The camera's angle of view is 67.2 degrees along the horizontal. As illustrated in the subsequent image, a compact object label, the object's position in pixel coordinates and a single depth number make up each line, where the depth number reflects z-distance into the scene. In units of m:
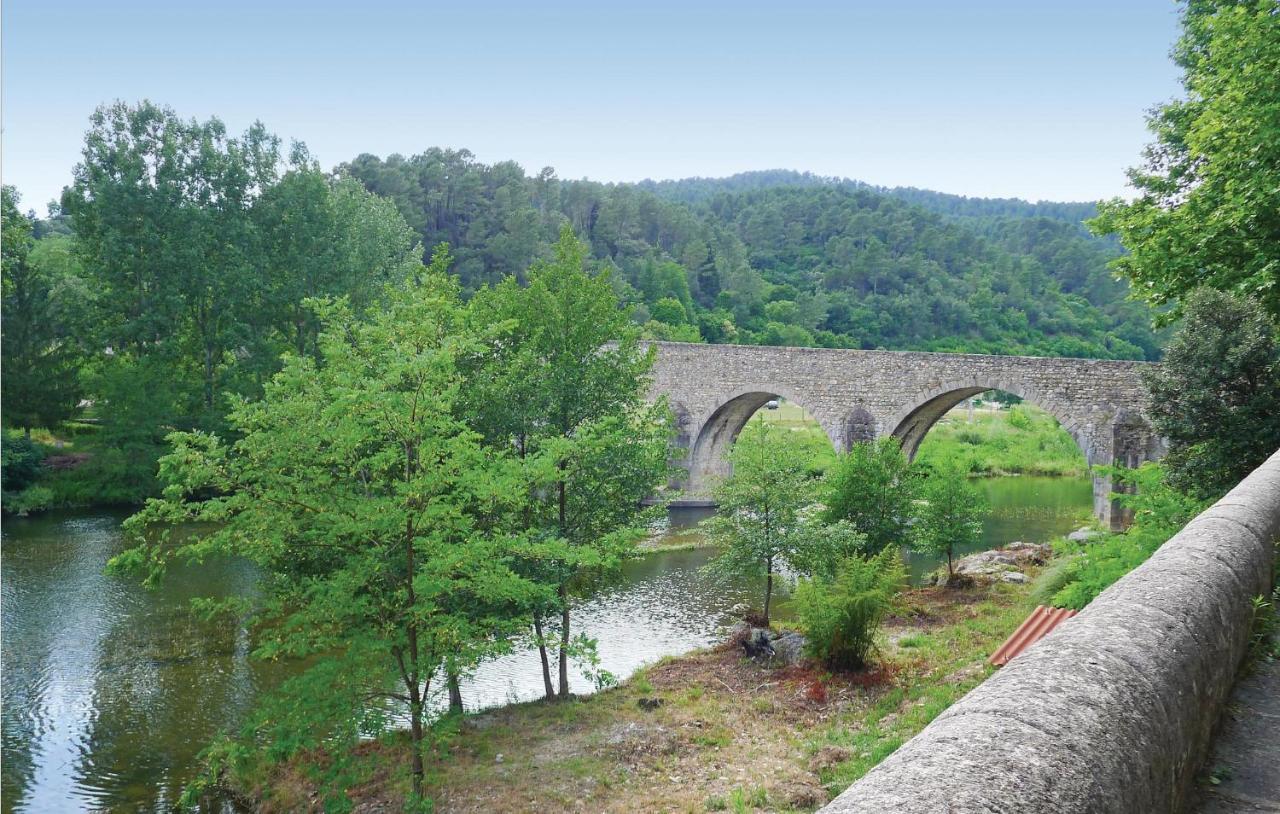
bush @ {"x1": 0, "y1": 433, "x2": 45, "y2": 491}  26.33
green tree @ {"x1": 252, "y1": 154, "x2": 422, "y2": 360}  30.39
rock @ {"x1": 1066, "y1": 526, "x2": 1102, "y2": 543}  19.70
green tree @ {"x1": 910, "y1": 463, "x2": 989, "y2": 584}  18.64
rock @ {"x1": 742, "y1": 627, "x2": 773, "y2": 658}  14.22
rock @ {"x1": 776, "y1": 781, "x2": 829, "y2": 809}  8.85
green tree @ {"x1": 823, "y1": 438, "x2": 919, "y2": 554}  18.08
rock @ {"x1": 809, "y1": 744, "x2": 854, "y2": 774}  9.73
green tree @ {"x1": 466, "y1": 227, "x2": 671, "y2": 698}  11.80
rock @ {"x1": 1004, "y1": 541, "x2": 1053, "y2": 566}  20.97
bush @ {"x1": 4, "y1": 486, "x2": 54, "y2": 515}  25.41
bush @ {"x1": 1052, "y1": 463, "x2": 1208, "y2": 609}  8.60
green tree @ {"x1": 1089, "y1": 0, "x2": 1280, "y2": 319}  10.92
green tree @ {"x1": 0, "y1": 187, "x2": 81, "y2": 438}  28.92
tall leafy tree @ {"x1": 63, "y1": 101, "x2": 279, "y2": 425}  29.09
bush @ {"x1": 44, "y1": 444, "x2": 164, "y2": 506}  27.05
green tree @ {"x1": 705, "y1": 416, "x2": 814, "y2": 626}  15.95
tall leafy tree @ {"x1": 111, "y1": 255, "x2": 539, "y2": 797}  8.63
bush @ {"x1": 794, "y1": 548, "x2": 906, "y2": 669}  12.77
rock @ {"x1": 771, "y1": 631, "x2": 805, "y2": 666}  13.85
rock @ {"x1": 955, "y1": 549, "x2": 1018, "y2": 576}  19.94
